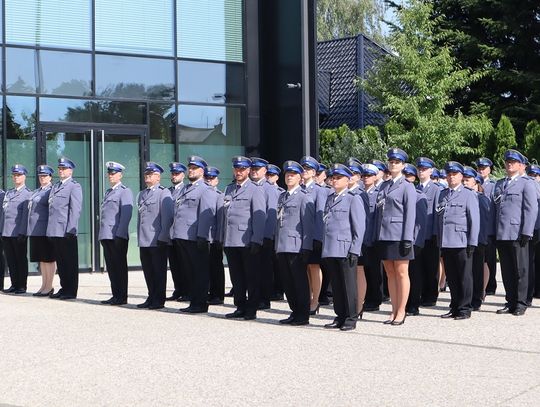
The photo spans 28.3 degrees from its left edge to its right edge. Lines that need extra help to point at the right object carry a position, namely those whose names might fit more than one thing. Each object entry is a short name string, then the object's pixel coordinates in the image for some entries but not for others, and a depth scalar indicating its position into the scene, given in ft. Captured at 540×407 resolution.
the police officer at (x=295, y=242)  37.47
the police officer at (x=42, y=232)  47.42
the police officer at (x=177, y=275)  45.65
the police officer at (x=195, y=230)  41.37
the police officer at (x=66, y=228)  46.26
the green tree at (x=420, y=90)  80.89
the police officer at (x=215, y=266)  44.52
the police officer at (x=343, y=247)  36.04
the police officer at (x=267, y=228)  40.78
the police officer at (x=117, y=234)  44.47
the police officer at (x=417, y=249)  40.52
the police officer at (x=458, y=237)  39.06
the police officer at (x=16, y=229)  49.01
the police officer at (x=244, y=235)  39.55
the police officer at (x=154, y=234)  43.04
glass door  61.87
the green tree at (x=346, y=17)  155.84
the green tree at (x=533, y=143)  79.77
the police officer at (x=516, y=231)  39.91
